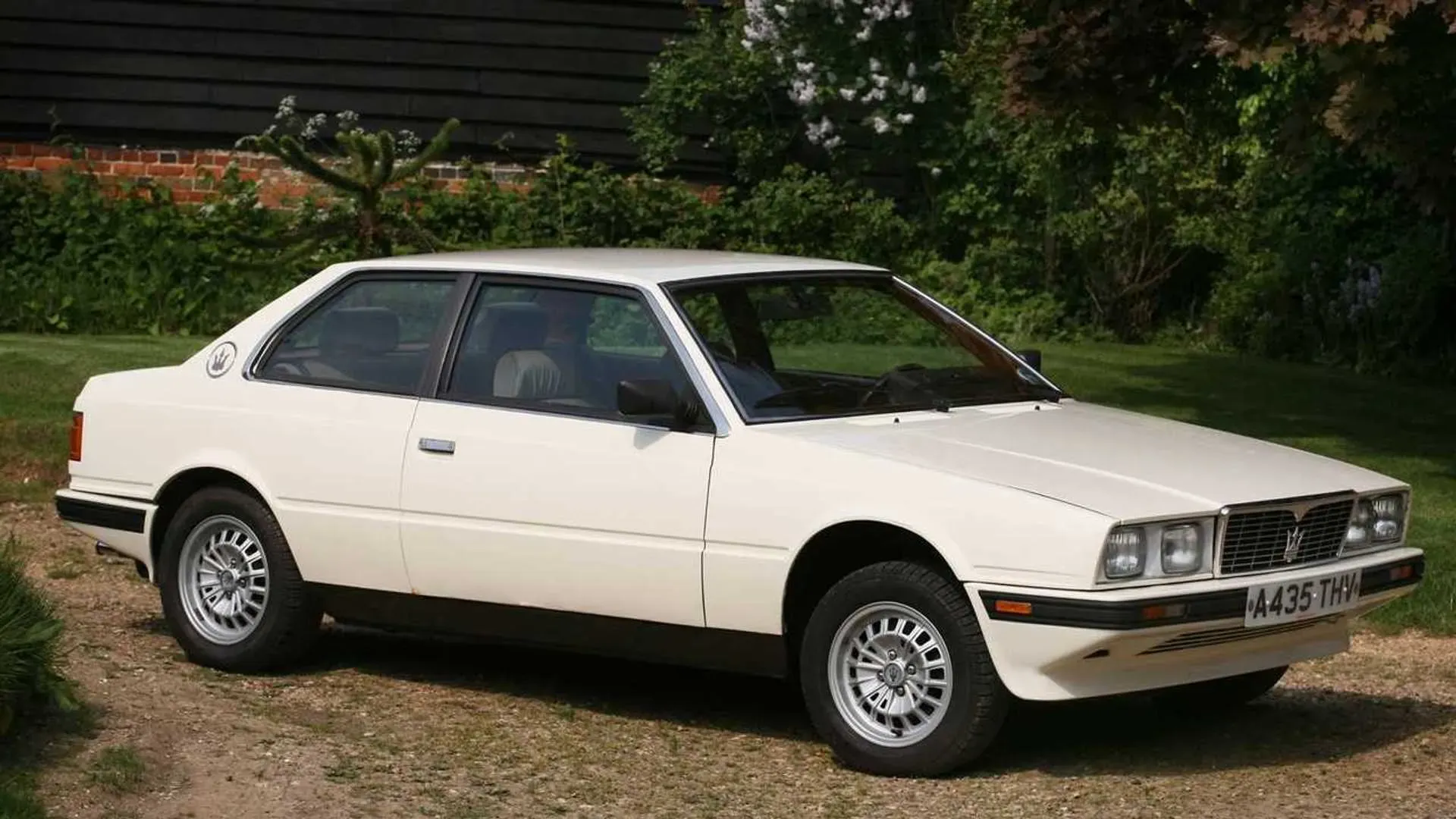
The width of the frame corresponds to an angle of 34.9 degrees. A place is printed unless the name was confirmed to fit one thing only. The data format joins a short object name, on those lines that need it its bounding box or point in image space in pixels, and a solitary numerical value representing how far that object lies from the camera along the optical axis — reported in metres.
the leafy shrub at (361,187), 13.85
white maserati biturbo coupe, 6.55
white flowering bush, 19.16
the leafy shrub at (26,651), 6.57
